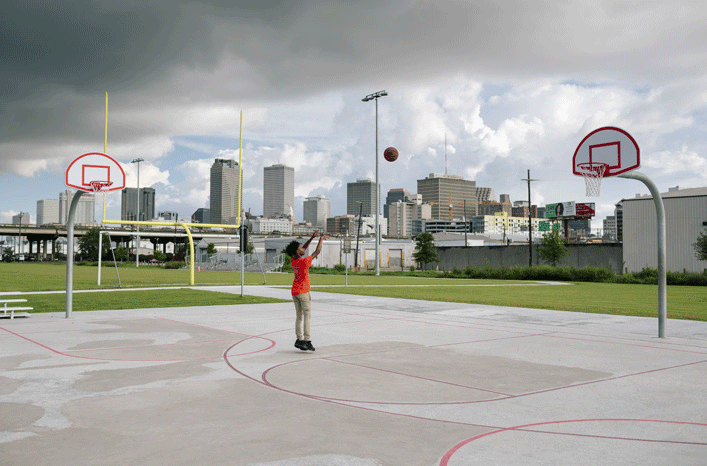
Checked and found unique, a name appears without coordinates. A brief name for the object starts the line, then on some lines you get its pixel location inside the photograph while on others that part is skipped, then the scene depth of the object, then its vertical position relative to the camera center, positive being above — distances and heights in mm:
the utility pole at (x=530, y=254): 64000 -455
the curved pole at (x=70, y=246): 17547 +65
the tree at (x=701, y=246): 44688 +356
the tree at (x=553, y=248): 61156 +216
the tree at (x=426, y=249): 74688 +71
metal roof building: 51344 +1921
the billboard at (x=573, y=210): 128825 +9188
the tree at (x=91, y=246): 115438 +483
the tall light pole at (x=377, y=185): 58394 +6389
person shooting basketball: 11367 -887
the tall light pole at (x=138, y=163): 100581 +14934
